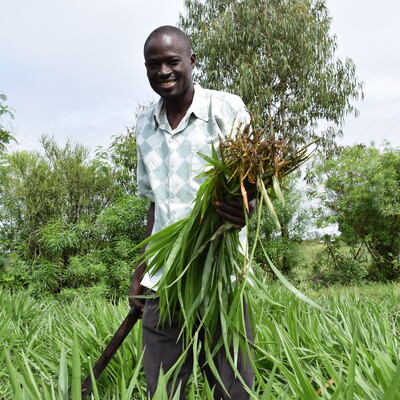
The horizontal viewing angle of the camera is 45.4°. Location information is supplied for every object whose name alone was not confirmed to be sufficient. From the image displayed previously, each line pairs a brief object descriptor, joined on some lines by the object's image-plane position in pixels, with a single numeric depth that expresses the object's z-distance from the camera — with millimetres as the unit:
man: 1748
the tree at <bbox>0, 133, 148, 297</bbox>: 6957
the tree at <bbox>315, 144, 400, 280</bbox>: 8938
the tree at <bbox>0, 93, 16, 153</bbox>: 7936
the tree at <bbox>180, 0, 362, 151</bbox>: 13672
